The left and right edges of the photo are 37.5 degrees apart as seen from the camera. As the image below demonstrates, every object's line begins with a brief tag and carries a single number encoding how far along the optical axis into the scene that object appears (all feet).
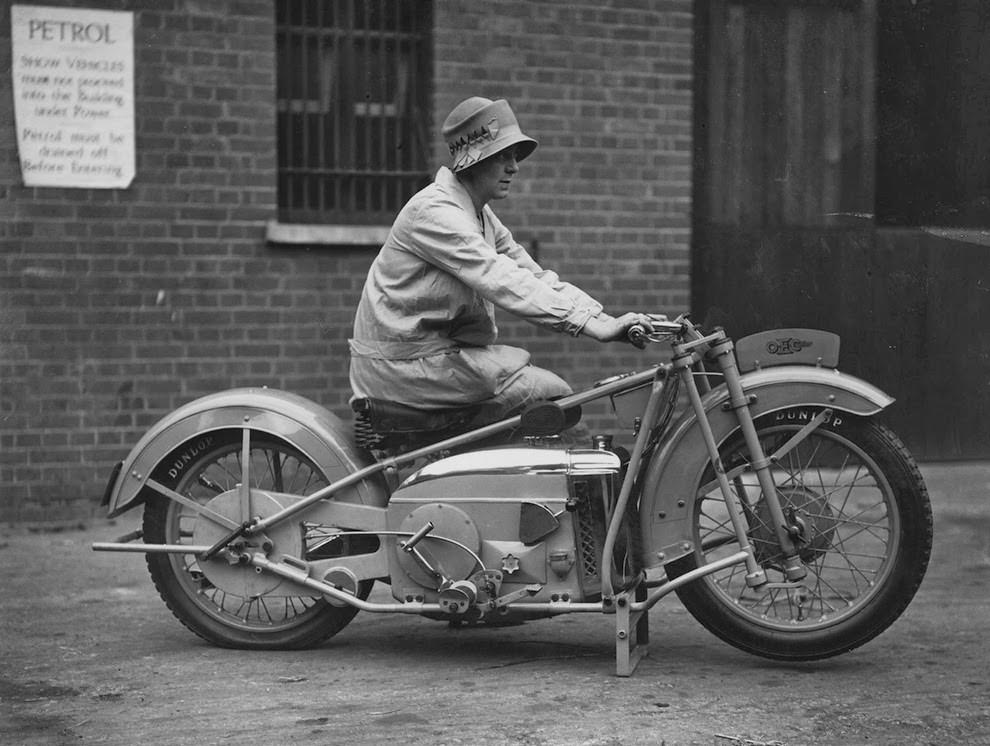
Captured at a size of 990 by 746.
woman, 15.85
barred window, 26.68
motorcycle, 15.47
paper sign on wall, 24.98
